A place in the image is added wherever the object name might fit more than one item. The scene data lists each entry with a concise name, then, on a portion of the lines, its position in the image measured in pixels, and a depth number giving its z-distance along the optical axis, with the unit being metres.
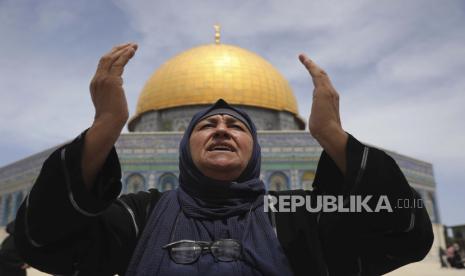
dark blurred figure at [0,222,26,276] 4.12
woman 1.23
